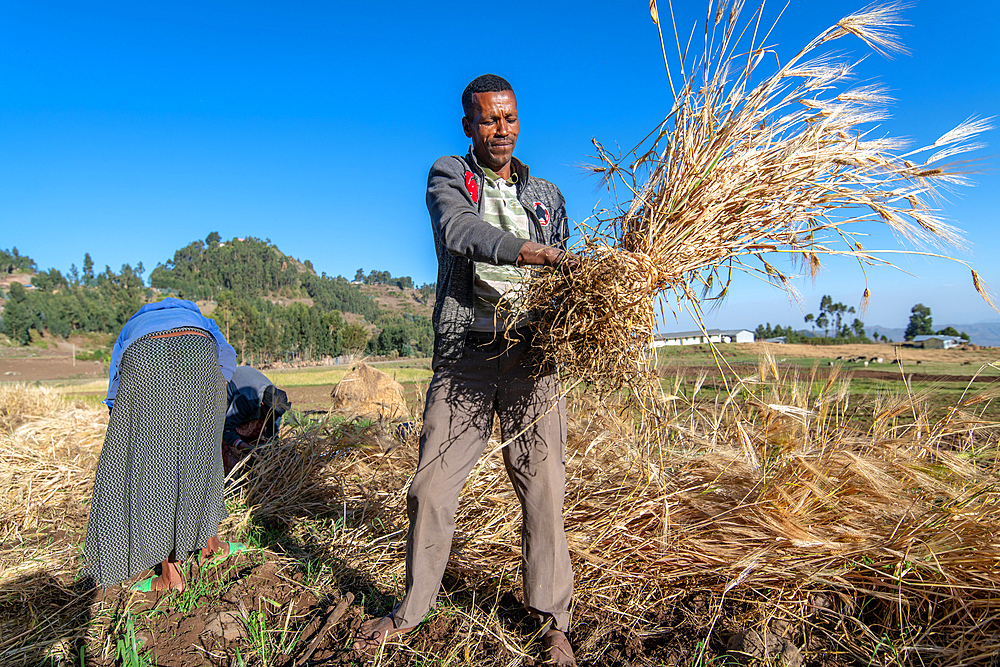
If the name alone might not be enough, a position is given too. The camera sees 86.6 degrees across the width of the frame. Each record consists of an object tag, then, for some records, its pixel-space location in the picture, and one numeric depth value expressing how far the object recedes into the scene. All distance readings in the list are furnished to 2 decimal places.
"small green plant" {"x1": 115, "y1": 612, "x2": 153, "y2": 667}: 1.84
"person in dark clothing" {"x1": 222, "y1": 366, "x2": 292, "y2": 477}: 3.74
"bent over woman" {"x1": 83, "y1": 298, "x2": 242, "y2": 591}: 2.22
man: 1.87
